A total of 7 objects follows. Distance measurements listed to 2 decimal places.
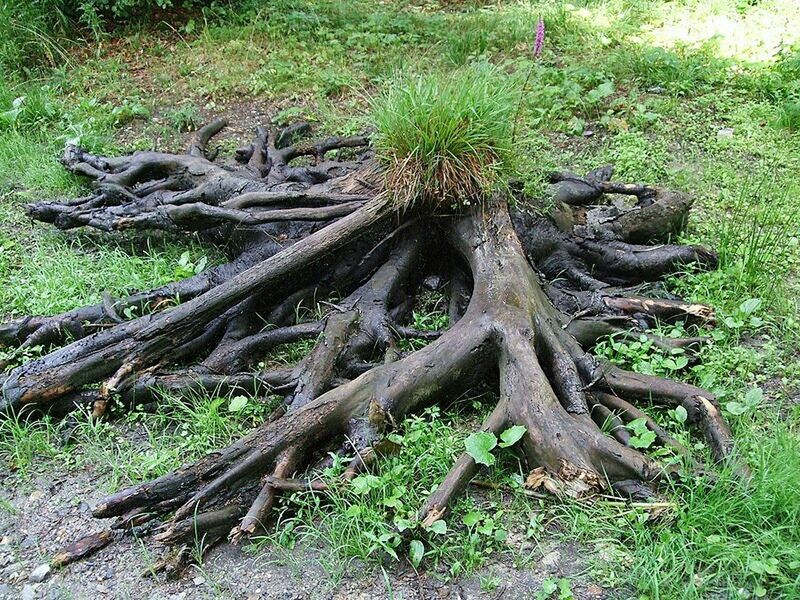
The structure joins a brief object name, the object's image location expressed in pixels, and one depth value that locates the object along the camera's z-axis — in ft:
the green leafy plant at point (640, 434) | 10.87
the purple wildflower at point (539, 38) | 14.75
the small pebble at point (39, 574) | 10.37
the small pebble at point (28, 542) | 10.98
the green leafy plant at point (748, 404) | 11.66
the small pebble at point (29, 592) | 10.12
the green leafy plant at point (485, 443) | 10.70
